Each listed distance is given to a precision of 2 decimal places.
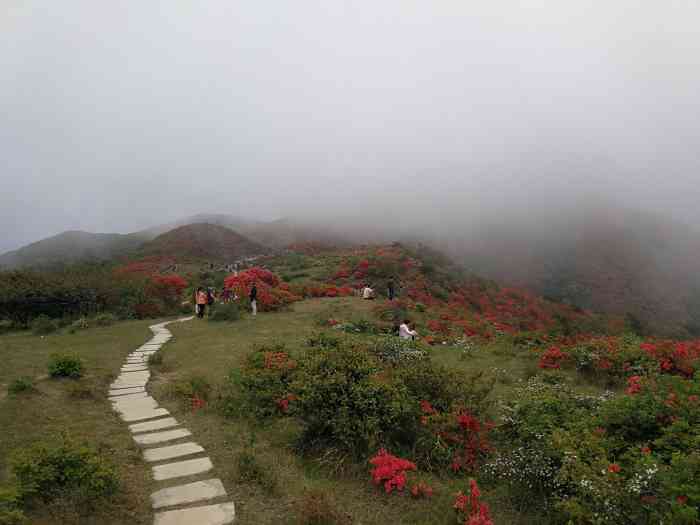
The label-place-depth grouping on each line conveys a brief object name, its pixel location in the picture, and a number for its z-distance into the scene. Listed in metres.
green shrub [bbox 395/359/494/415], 6.26
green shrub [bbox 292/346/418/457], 5.56
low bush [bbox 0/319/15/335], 16.19
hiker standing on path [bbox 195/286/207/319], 18.92
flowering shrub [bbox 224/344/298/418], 6.95
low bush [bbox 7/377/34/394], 7.45
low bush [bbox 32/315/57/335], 15.52
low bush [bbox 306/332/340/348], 7.62
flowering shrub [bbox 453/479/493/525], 4.18
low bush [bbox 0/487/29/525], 3.49
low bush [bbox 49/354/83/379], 8.71
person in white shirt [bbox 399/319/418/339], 13.27
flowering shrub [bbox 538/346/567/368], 11.05
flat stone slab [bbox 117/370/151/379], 9.69
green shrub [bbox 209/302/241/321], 17.52
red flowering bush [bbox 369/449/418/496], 4.86
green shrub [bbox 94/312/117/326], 16.84
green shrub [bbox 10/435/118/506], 4.28
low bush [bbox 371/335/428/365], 7.96
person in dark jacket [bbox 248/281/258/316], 18.73
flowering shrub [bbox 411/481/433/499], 4.81
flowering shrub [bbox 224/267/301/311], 19.61
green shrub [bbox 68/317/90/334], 15.82
